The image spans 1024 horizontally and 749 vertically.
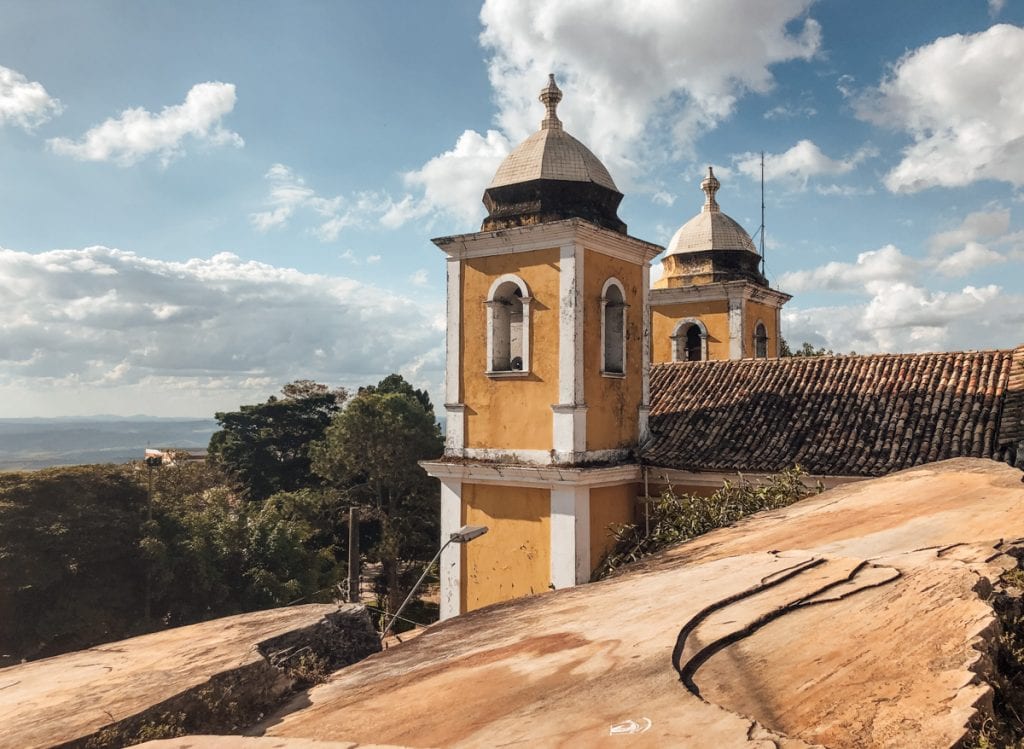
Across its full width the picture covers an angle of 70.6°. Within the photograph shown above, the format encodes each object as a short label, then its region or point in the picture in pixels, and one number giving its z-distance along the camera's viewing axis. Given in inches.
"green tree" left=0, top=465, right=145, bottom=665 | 625.3
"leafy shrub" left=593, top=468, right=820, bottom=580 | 343.6
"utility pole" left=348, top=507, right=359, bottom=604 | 727.5
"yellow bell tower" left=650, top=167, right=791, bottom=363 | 660.7
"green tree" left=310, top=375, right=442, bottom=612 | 1032.8
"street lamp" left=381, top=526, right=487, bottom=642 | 303.2
